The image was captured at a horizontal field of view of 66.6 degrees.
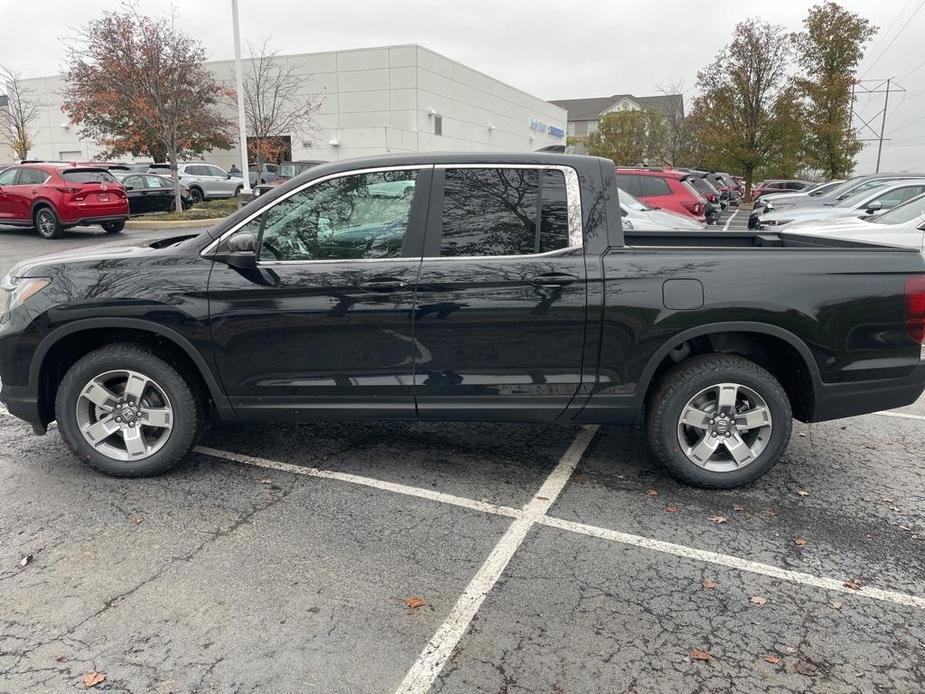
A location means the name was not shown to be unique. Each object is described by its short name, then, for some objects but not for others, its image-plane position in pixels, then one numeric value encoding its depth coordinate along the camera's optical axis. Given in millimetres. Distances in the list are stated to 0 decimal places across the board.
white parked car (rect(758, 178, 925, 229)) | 13193
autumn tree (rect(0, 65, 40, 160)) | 38081
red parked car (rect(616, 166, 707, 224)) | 13406
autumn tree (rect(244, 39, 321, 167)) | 30250
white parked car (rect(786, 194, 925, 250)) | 9227
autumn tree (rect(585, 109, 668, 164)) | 52031
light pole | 23609
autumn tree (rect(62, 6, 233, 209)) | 20828
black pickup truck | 3947
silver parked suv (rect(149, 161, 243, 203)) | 28344
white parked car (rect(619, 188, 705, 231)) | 10469
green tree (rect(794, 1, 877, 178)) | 36344
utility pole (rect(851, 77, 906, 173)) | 36875
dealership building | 37656
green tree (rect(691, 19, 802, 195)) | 37719
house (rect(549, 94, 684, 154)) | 89681
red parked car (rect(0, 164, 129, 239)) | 15945
